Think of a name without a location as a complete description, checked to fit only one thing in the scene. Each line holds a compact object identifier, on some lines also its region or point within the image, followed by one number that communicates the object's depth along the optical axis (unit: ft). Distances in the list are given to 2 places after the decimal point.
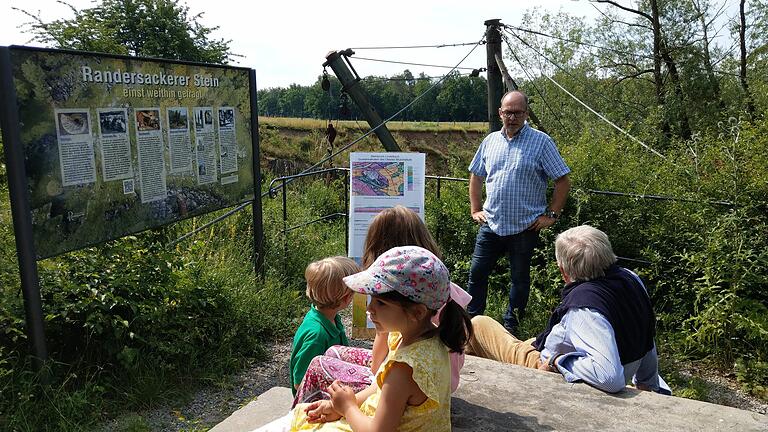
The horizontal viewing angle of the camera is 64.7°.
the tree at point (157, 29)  59.36
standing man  15.10
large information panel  11.27
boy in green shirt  8.50
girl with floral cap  6.22
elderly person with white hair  9.20
